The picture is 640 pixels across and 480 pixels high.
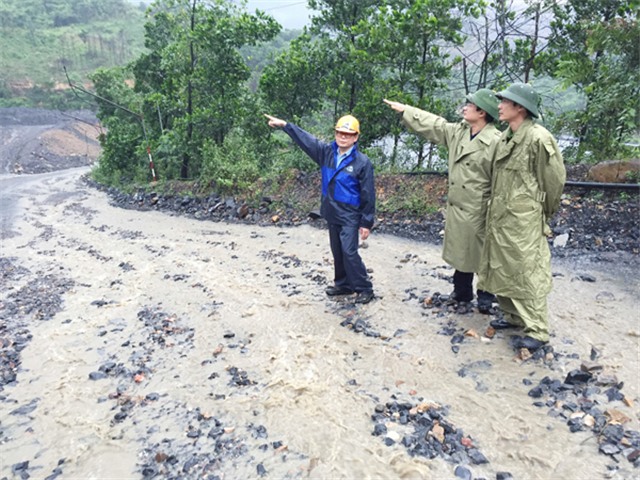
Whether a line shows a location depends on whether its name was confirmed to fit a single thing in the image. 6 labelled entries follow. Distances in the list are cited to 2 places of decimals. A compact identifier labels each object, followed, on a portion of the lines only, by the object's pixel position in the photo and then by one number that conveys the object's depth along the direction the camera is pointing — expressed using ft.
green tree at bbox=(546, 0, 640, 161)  21.20
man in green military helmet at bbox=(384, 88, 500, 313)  13.42
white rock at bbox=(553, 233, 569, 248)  23.05
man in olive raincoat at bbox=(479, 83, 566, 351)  11.69
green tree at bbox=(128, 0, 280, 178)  44.96
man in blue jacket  15.88
